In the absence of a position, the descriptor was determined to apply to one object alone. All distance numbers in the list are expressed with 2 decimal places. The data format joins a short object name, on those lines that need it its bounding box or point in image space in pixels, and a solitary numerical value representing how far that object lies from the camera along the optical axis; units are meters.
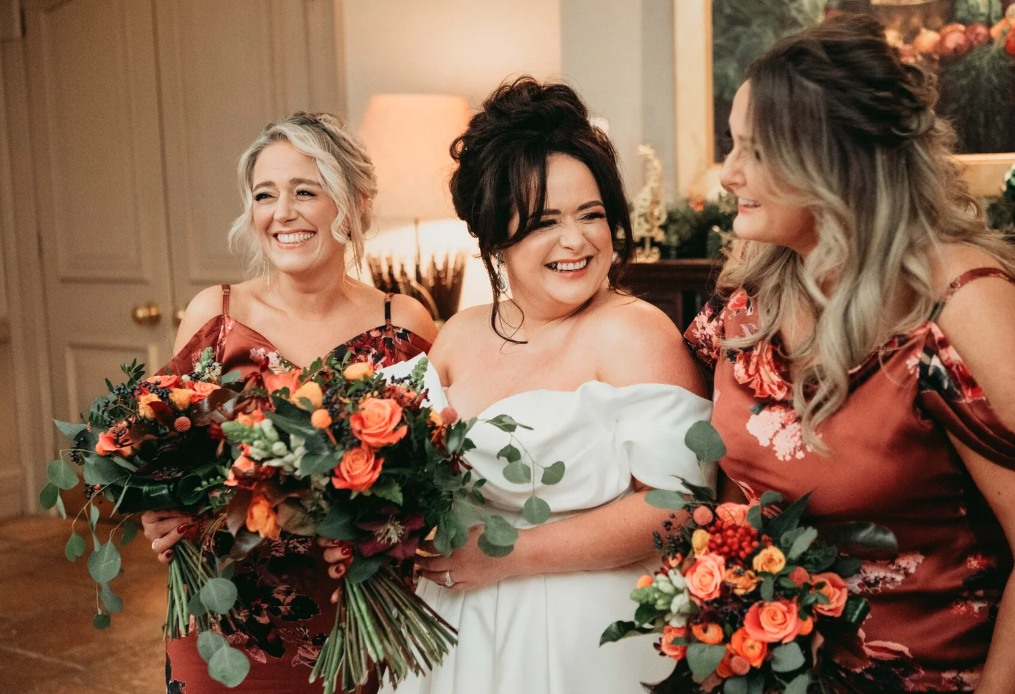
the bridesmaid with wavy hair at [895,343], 1.25
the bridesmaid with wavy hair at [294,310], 2.02
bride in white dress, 1.57
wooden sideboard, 3.65
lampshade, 3.69
